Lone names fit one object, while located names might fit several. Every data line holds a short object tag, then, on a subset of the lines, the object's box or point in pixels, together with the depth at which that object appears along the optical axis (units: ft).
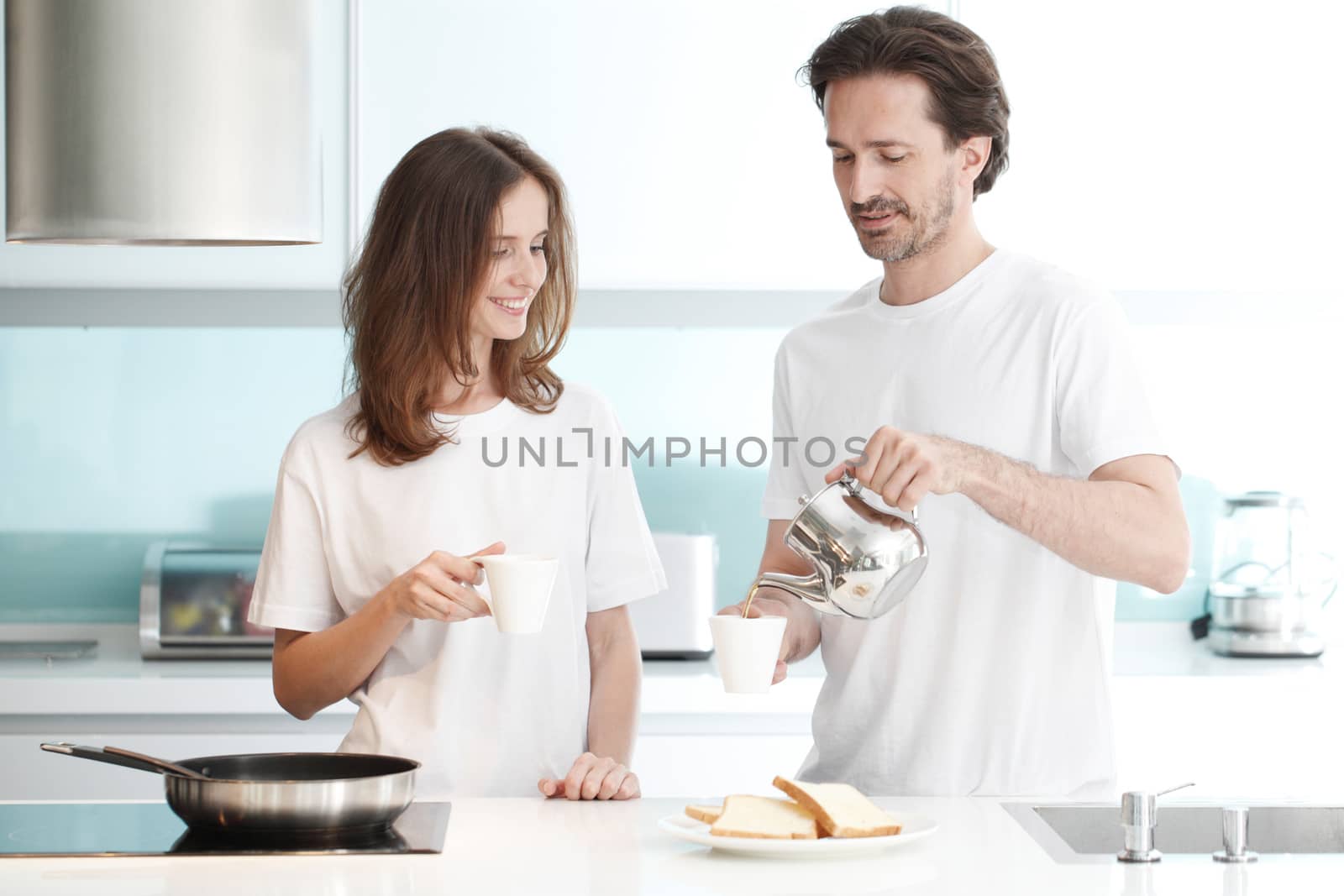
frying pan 10.87
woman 12.33
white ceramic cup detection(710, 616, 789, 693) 11.11
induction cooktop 10.88
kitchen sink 11.47
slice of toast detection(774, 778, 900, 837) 10.79
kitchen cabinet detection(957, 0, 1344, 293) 16.89
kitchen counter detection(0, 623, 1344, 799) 16.04
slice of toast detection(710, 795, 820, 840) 10.79
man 12.21
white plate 10.71
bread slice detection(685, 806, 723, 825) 11.02
